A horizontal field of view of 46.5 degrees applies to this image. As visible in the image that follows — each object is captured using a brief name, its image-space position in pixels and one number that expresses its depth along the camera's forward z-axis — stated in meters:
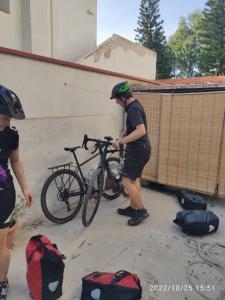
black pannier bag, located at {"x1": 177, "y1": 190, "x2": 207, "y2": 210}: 3.53
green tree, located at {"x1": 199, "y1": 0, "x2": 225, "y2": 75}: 23.28
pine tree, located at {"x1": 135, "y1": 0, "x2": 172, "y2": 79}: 24.41
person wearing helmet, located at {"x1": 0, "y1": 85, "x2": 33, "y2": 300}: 1.62
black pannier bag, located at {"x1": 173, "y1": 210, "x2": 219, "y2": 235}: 2.84
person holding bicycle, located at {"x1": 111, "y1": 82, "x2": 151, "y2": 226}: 2.89
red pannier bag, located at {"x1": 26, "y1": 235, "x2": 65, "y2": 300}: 1.80
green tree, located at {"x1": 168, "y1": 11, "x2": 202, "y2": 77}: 32.25
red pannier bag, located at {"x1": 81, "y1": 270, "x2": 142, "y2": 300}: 1.77
